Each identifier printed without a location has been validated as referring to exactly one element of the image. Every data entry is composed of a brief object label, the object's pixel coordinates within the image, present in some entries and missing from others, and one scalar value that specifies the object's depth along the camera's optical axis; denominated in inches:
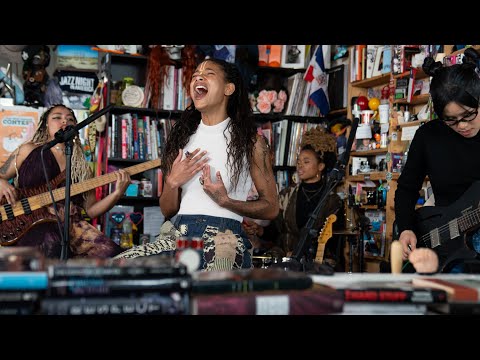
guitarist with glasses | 99.3
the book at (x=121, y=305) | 43.6
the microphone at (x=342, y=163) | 106.0
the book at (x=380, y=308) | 48.0
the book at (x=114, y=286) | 43.8
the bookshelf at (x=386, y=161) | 185.6
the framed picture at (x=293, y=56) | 214.8
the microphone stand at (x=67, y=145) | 106.0
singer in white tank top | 98.2
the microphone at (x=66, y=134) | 110.3
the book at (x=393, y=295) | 48.1
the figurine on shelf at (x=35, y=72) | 215.9
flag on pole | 214.2
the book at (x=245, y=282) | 46.8
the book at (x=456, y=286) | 48.6
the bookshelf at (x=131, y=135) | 196.1
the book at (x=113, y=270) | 43.9
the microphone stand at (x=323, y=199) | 105.2
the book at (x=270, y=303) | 45.3
